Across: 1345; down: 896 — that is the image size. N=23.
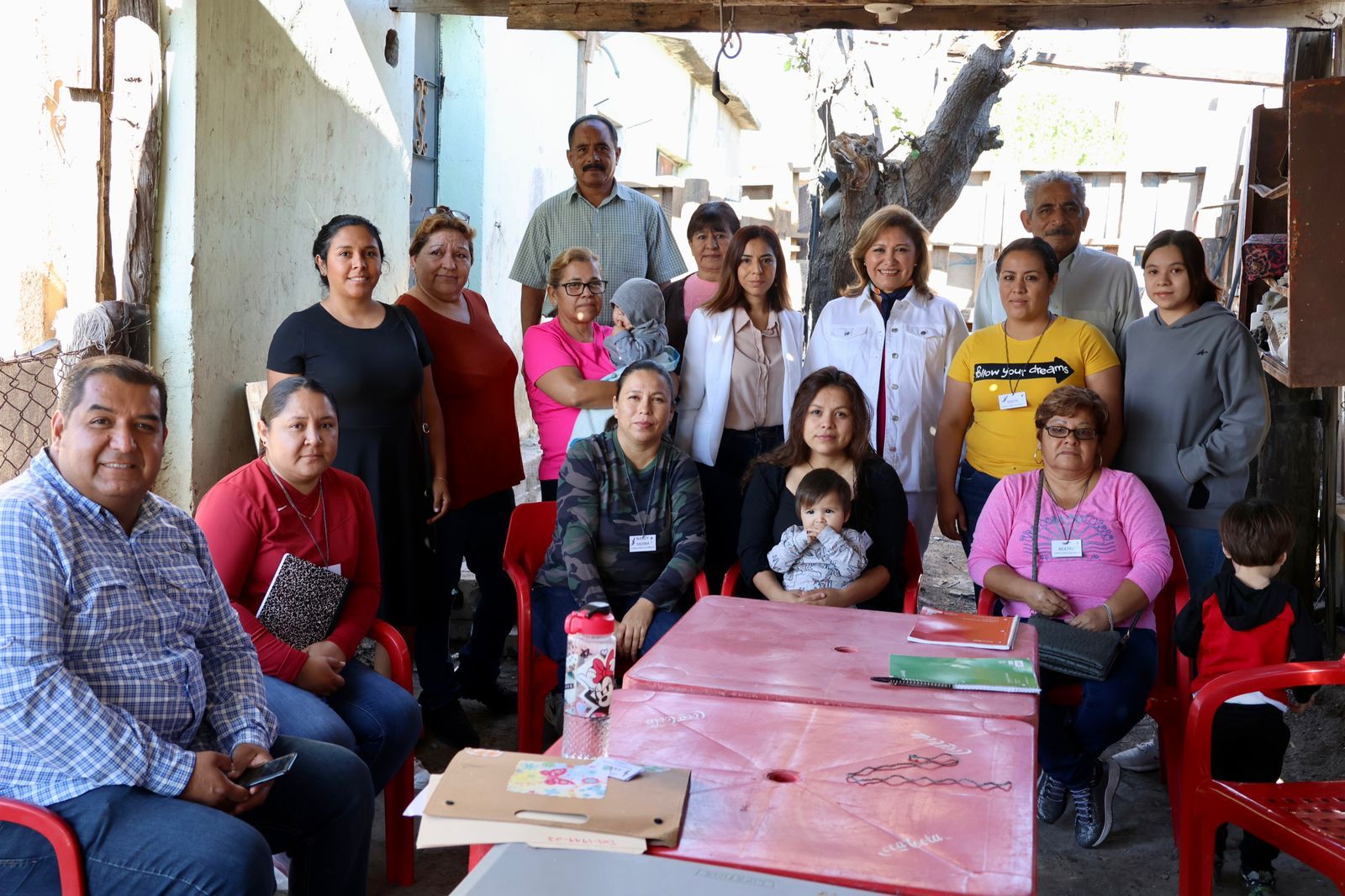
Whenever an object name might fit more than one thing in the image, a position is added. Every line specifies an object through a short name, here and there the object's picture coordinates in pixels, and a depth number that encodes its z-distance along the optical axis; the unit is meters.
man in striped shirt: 5.03
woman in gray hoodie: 3.77
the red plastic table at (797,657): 2.28
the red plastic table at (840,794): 1.62
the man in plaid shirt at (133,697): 2.07
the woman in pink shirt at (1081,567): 3.42
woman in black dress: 3.67
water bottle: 2.79
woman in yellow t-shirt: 3.93
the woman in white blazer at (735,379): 4.22
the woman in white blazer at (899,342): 4.24
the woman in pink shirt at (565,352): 4.20
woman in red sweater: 2.90
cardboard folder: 1.68
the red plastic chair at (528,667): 3.67
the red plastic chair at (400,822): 3.14
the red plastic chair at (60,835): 2.04
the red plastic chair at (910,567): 3.80
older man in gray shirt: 4.46
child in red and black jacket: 3.12
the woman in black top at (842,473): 3.76
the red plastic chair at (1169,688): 3.43
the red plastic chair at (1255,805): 2.52
